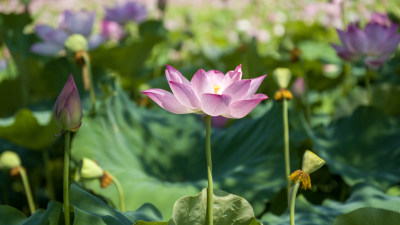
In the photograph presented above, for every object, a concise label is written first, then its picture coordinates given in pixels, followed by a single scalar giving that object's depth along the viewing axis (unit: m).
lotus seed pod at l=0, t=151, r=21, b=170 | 2.54
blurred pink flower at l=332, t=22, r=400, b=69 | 2.86
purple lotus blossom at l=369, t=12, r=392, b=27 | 3.60
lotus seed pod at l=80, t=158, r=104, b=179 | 2.38
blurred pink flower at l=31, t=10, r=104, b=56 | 3.47
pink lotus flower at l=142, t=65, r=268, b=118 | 2.09
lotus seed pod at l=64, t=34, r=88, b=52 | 2.79
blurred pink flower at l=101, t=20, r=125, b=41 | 5.39
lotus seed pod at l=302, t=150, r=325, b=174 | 2.16
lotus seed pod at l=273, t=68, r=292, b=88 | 2.52
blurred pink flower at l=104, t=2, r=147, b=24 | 4.90
